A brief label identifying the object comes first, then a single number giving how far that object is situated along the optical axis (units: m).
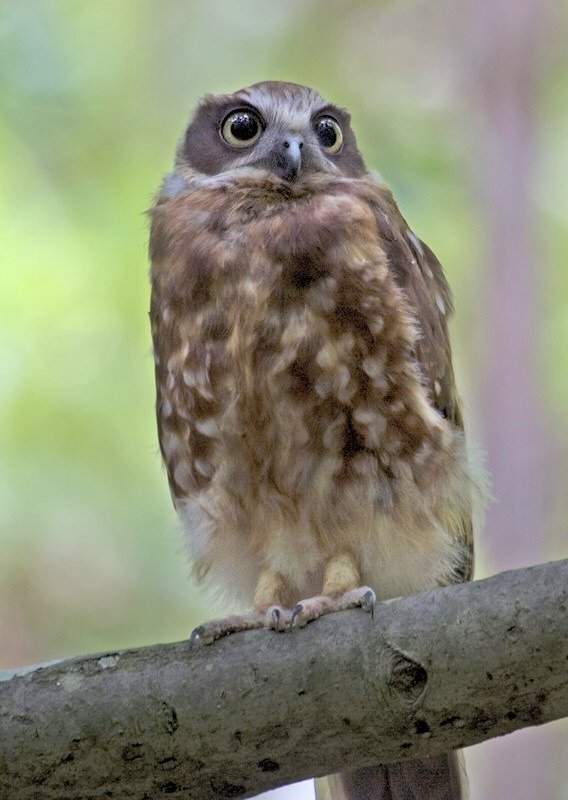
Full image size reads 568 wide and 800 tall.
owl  5.87
